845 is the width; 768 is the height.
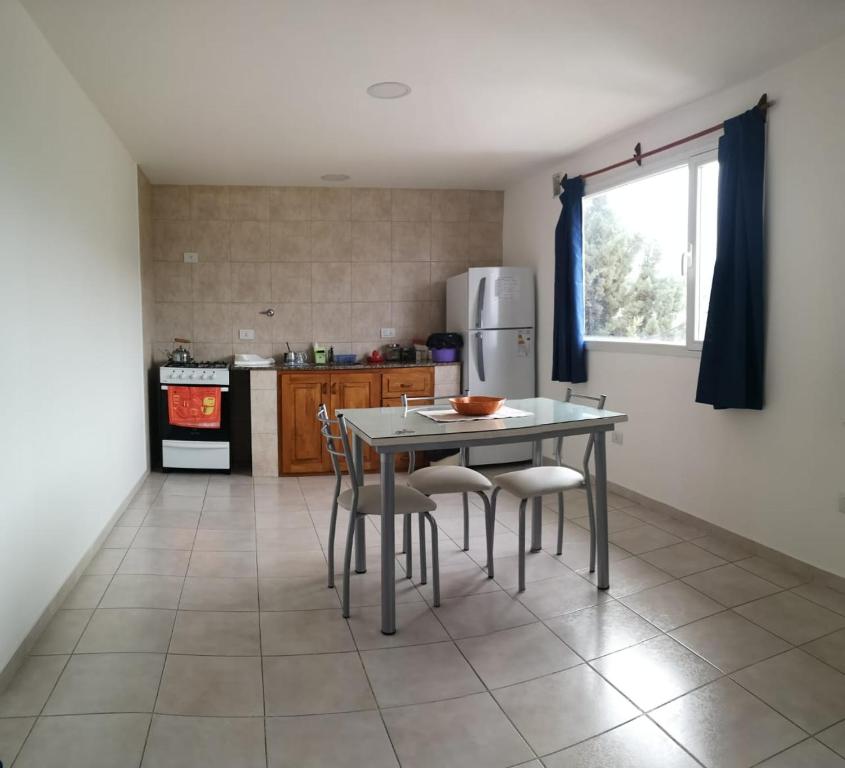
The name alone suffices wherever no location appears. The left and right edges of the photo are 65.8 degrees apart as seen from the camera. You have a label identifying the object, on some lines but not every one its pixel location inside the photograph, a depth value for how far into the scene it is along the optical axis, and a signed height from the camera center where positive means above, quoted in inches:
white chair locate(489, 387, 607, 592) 119.3 -26.8
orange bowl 119.0 -11.9
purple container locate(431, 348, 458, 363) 220.4 -4.7
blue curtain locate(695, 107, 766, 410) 131.2 +15.0
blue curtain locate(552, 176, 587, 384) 191.6 +14.9
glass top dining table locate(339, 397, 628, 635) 102.1 -15.1
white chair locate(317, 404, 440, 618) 109.7 -27.7
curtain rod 129.8 +46.9
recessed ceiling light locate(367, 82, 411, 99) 134.3 +52.4
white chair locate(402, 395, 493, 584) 124.6 -27.5
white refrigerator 214.8 +2.6
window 152.2 +22.2
